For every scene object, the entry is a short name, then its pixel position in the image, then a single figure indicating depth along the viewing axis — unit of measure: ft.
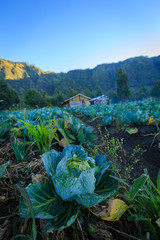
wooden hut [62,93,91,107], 83.25
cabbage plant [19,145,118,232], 1.56
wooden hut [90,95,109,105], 92.11
